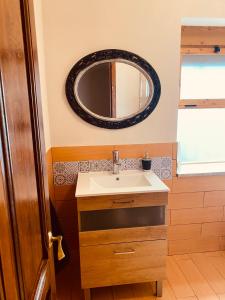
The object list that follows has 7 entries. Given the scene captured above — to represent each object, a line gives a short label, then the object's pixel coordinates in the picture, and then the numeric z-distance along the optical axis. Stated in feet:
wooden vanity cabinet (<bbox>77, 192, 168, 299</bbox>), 5.31
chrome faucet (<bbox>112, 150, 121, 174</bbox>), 6.47
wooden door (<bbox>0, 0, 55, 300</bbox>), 1.84
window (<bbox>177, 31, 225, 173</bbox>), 7.33
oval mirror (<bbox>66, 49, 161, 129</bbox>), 6.20
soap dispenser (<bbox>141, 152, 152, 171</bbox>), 6.62
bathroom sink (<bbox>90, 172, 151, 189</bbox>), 6.30
